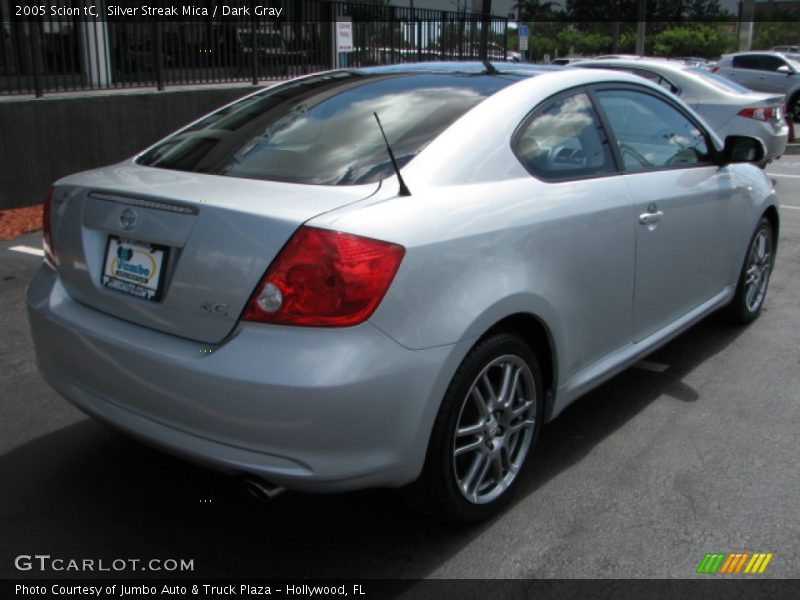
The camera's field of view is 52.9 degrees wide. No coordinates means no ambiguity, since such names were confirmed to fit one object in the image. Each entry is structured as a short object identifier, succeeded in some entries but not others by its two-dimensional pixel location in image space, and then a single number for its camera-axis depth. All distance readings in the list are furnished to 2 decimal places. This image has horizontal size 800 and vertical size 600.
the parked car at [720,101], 10.32
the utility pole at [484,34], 17.03
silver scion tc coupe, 2.33
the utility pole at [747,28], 42.42
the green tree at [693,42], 52.03
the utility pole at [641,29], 41.03
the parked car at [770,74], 19.70
